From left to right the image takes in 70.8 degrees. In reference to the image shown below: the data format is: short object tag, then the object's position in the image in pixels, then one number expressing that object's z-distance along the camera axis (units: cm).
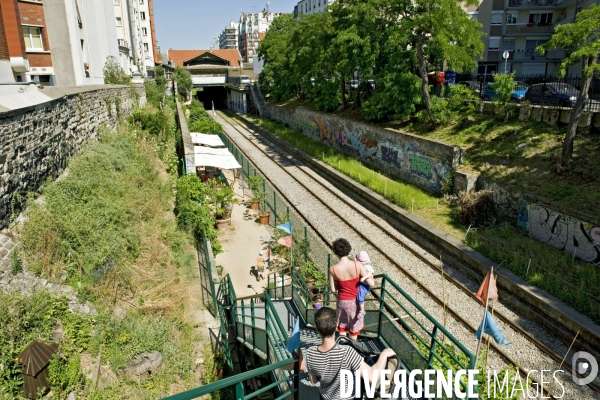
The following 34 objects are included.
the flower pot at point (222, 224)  1655
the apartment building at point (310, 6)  6869
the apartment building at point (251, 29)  16825
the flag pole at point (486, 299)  597
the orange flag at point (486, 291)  651
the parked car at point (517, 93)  1980
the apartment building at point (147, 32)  7619
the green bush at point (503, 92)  1733
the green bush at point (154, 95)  3466
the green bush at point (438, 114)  2039
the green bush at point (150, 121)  2355
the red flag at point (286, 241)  1245
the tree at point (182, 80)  5678
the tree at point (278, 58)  4275
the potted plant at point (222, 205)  1667
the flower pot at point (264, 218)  1728
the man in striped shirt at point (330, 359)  391
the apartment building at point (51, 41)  2116
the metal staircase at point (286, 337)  449
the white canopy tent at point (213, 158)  1966
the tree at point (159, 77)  4727
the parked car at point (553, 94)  1831
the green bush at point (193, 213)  1377
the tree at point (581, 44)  1244
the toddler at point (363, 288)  591
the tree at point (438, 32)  1905
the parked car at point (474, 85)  2262
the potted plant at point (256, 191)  1897
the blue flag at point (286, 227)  1242
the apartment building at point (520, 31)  3544
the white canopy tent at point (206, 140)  2425
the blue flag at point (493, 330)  585
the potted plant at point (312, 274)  1184
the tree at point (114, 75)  2747
